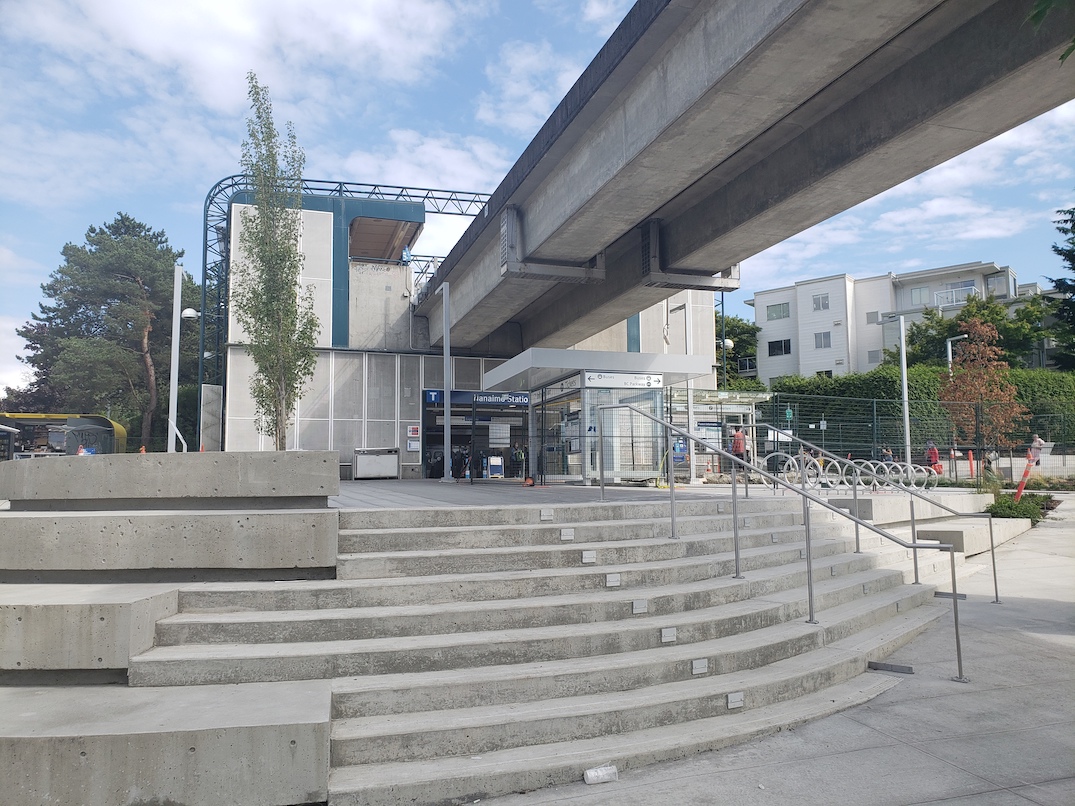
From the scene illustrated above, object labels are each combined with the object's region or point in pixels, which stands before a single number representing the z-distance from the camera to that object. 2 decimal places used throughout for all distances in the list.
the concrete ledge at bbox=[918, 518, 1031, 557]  12.47
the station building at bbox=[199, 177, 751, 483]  26.50
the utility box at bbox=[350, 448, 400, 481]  23.81
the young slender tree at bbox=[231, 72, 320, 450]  14.99
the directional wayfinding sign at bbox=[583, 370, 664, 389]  16.05
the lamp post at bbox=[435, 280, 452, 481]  19.80
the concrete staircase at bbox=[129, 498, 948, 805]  4.42
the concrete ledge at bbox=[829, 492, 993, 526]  11.80
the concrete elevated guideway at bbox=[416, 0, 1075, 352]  7.92
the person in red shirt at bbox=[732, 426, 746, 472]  17.60
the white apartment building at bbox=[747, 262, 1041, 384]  52.81
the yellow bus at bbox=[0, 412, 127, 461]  27.95
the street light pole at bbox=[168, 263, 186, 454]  18.00
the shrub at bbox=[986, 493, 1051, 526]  16.30
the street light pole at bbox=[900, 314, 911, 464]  23.81
